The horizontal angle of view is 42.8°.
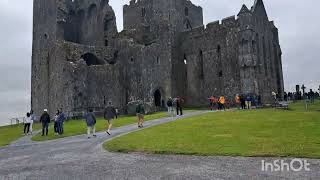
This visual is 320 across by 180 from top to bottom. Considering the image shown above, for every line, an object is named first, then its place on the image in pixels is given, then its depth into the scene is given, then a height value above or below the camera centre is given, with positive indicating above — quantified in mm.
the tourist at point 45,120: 30109 -805
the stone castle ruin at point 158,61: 49344 +6015
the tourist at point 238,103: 40681 +298
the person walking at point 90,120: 25281 -737
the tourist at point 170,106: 35531 +34
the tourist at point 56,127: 30241 -1381
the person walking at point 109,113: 26406 -327
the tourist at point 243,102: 39469 +344
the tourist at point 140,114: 27438 -442
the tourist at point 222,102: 39897 +386
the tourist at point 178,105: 35750 +153
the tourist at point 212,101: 43162 +545
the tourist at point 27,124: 33431 -1217
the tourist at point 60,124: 29409 -1099
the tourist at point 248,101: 38538 +432
